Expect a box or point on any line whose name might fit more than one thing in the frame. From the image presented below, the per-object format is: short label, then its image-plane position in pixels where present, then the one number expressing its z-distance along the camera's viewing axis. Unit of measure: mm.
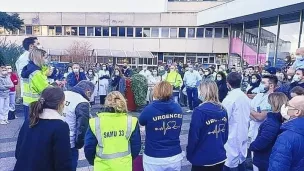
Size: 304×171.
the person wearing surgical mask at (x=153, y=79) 11772
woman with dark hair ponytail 2609
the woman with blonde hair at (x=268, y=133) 3637
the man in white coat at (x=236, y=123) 4598
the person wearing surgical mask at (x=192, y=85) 11895
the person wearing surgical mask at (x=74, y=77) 10117
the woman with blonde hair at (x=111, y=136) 3141
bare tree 32062
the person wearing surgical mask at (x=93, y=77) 13609
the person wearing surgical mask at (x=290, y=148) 2658
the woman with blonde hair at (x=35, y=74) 5137
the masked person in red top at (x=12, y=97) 9516
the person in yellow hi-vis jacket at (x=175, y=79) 12586
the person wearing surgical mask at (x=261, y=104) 5113
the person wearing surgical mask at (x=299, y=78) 5449
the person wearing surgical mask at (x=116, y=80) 11492
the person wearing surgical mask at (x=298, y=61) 6434
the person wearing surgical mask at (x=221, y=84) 9555
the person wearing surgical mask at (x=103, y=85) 12387
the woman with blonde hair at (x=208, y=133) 3725
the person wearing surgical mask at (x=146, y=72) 14449
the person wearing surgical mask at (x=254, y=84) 7430
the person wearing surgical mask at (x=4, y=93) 8750
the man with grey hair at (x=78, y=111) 3584
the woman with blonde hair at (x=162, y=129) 3723
